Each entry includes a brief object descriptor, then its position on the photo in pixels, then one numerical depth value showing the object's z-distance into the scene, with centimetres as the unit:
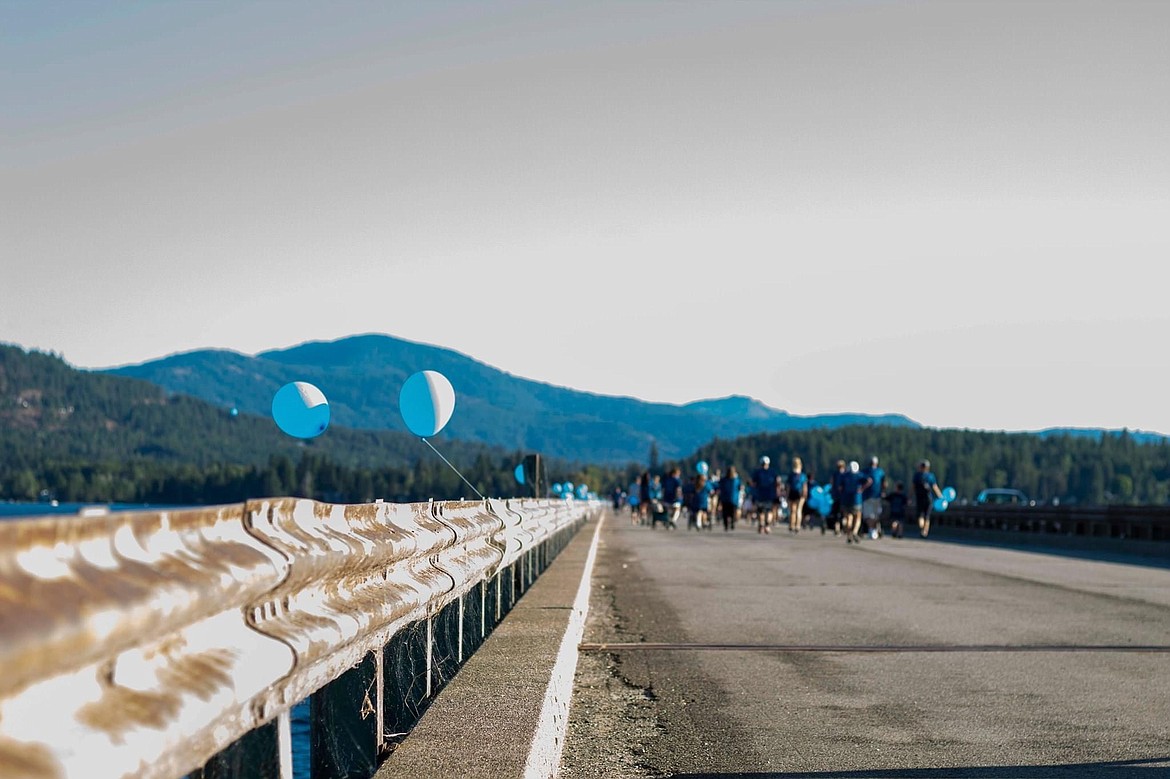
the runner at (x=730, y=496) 3790
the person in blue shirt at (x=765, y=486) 3572
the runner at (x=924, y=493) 3572
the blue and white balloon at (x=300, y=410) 1351
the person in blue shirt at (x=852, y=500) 3244
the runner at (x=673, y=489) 4412
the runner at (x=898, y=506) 3809
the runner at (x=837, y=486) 3316
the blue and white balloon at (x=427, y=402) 1348
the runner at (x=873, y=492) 3338
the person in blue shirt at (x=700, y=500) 4347
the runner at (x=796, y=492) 3553
